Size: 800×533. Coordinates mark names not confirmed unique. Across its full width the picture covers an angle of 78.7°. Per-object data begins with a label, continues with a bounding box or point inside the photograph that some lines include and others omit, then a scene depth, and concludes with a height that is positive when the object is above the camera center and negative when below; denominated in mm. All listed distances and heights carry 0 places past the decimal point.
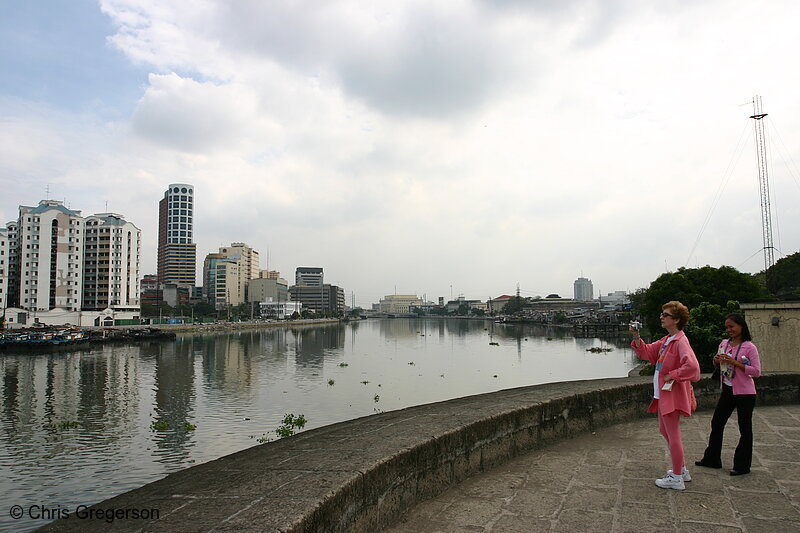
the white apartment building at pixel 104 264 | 84125 +7579
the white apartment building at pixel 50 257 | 77250 +8325
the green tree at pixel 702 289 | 36062 +449
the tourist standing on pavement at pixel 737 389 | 4121 -839
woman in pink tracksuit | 3832 -712
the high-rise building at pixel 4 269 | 77188 +6609
